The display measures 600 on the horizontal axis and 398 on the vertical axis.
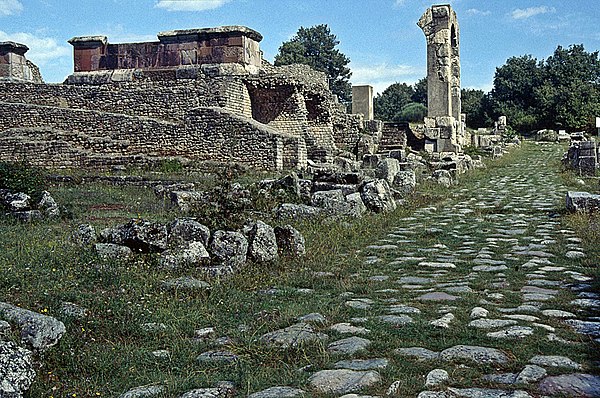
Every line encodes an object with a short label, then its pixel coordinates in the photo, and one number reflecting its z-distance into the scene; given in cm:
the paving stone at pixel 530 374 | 370
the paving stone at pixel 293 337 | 460
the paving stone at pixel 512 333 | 454
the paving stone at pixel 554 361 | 390
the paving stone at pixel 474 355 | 408
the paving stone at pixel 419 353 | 416
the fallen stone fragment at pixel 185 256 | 668
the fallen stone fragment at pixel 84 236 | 733
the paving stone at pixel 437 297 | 574
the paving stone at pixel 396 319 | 498
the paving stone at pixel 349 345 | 439
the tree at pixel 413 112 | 6141
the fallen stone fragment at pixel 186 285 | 599
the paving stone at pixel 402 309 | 531
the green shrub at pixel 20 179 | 1088
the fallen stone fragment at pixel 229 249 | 696
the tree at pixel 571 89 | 5000
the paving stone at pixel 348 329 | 482
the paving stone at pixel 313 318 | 514
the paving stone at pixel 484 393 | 349
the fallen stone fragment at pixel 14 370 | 345
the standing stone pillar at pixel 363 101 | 2828
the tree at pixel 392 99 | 8206
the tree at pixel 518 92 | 5600
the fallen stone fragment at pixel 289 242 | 769
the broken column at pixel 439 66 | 2652
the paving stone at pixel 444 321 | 485
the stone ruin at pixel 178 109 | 2011
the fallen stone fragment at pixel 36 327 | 414
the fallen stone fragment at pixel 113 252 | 677
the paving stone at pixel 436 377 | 369
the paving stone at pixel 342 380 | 370
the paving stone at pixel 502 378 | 371
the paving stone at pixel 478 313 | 509
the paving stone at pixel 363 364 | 403
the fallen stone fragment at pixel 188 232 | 724
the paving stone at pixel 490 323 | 480
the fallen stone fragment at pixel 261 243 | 725
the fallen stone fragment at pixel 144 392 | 373
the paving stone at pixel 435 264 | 727
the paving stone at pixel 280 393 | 366
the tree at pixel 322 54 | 7781
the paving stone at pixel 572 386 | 349
